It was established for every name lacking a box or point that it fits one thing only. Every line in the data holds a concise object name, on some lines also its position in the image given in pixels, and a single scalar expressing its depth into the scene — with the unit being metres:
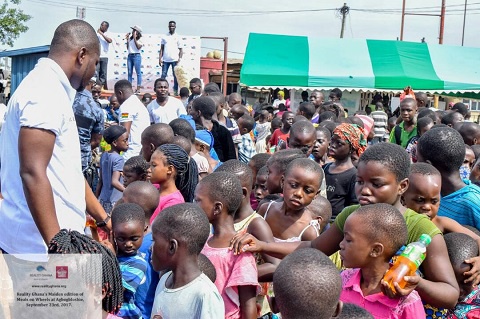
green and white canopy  16.28
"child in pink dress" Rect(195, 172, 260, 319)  3.07
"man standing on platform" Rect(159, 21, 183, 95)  14.52
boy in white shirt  2.70
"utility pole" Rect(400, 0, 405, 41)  34.72
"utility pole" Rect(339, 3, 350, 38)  45.06
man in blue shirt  5.41
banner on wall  15.31
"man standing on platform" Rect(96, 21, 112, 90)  14.65
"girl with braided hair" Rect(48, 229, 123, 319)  2.30
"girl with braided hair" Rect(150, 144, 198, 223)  4.28
